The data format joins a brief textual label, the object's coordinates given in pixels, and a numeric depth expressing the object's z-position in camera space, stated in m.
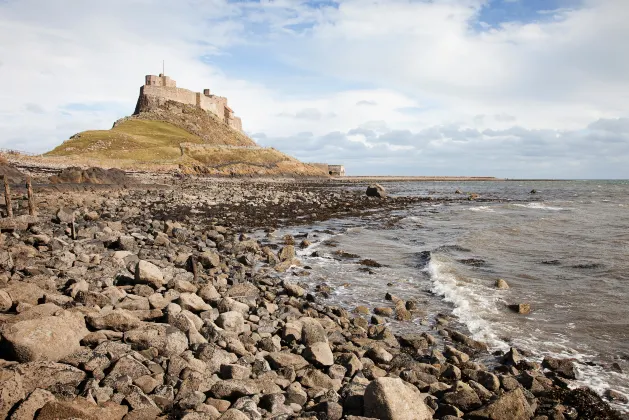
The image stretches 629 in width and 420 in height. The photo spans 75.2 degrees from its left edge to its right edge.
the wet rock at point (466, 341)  9.05
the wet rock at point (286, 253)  16.59
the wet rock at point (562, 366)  7.84
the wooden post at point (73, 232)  15.03
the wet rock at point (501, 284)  13.70
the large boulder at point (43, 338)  5.36
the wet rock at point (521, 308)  11.38
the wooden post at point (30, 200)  19.14
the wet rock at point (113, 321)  6.53
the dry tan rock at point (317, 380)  6.42
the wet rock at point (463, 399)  6.28
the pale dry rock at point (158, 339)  6.25
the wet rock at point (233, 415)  4.80
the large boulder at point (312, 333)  7.92
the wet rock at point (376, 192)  56.29
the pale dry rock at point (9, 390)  4.34
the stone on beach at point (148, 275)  9.61
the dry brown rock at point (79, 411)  4.28
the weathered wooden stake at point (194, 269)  11.82
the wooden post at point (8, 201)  17.34
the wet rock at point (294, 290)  11.79
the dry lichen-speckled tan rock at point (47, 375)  4.92
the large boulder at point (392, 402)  5.25
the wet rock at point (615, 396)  7.08
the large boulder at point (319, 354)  7.10
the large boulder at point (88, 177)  37.74
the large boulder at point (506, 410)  5.92
